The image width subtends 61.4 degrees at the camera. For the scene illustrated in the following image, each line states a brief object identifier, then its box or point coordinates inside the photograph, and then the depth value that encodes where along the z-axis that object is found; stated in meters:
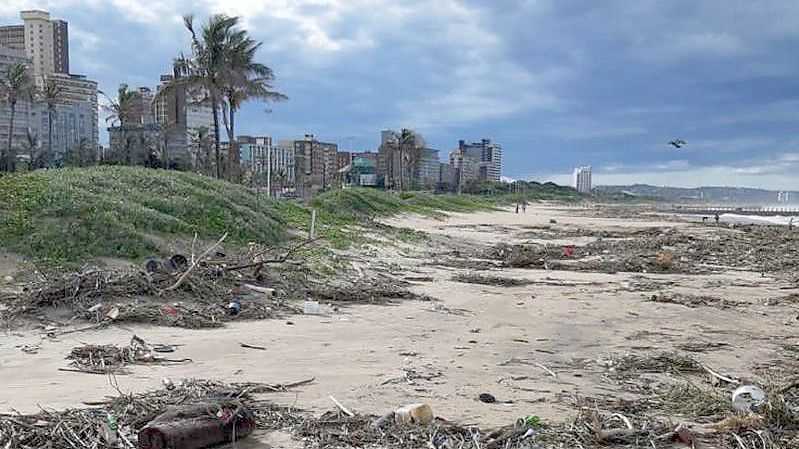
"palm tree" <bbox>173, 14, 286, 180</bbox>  30.88
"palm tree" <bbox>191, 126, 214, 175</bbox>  66.56
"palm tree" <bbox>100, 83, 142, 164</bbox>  52.03
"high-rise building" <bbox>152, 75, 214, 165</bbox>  67.44
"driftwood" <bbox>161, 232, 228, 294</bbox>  9.75
